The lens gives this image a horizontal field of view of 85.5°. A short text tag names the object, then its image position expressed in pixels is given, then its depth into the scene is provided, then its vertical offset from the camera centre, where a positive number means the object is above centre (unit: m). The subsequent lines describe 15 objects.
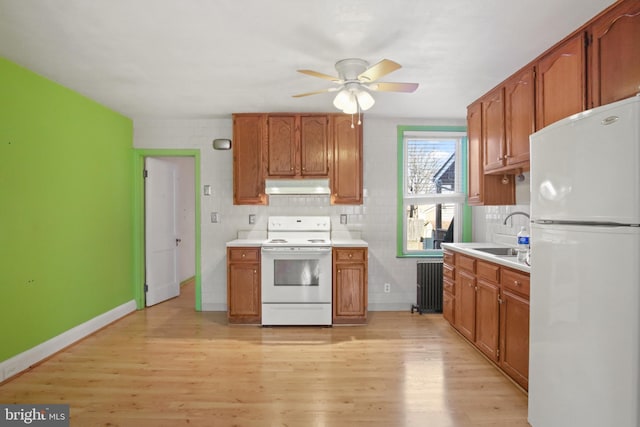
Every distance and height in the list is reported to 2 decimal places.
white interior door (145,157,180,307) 4.61 -0.28
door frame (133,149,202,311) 4.48 -0.14
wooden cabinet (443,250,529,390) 2.43 -0.82
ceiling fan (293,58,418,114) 2.61 +0.97
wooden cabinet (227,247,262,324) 3.92 -0.81
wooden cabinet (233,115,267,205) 4.21 +0.66
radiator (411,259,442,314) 4.36 -0.95
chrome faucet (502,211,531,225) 3.32 -0.03
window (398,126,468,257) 4.52 +0.30
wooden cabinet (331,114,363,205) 4.21 +0.65
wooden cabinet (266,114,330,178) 4.19 +0.80
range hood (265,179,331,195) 4.21 +0.32
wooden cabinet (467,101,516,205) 3.47 +0.28
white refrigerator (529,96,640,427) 1.35 -0.26
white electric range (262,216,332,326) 3.86 -0.81
